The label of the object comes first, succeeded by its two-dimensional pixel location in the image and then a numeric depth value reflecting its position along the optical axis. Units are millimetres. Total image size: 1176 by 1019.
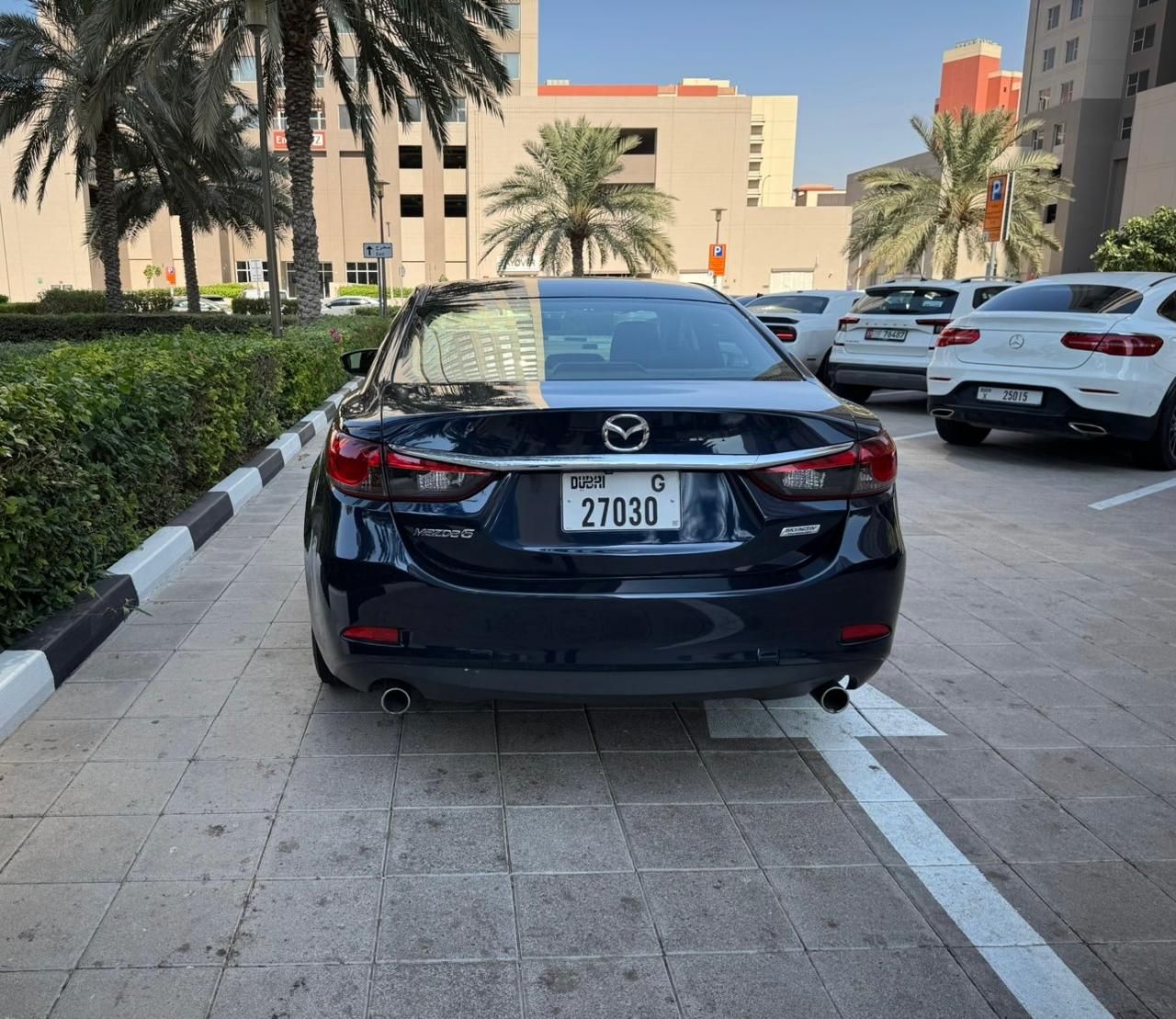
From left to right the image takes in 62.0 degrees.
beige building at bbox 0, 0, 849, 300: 56312
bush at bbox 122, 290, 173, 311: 36688
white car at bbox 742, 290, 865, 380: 13922
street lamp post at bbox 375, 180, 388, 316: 26712
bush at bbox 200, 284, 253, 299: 53281
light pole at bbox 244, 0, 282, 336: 12091
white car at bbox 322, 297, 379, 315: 45409
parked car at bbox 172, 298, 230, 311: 42722
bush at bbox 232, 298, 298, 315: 36812
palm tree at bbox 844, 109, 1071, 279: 28750
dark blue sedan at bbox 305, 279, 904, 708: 2635
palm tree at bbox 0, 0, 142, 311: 18797
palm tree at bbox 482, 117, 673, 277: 31875
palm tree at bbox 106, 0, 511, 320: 13992
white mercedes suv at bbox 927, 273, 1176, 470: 7734
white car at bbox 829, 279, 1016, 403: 11297
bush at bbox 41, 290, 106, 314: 32816
